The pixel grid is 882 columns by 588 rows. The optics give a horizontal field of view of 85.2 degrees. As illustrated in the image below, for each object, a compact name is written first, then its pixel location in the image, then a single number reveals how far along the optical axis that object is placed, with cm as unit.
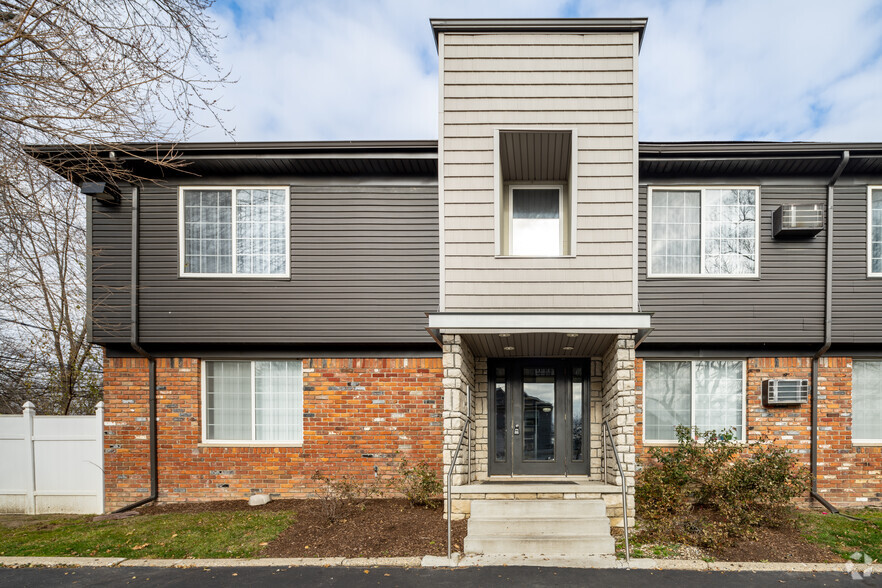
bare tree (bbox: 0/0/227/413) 519
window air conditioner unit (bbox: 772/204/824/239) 764
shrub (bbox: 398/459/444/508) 716
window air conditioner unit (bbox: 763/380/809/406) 776
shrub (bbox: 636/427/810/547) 602
